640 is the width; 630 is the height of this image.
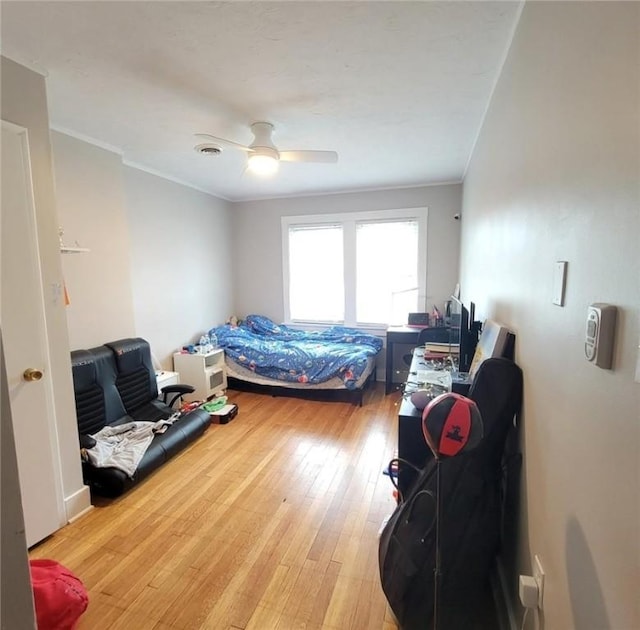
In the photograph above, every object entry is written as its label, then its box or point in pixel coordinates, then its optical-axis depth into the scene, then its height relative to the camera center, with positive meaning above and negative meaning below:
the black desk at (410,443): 1.69 -0.83
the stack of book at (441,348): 2.67 -0.60
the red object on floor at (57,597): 1.29 -1.23
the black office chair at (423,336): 3.71 -0.67
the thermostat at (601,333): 0.64 -0.12
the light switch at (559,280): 0.89 -0.02
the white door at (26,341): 1.68 -0.32
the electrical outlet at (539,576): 1.02 -0.91
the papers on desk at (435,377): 2.04 -0.65
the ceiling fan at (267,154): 2.36 +0.84
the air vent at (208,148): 2.25 +0.84
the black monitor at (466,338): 2.00 -0.38
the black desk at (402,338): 3.71 -0.71
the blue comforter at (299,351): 3.73 -0.87
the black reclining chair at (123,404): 2.25 -1.02
